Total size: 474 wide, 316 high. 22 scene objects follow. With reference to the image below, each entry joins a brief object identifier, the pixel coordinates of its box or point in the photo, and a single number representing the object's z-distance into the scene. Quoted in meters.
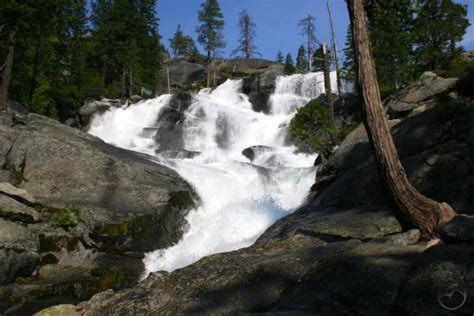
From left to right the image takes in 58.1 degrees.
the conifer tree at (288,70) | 53.63
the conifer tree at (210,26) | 59.12
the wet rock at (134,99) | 43.36
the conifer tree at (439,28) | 28.41
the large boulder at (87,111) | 39.00
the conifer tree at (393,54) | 28.07
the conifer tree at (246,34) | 72.00
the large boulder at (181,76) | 59.30
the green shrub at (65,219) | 14.00
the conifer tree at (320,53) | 30.99
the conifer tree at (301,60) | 81.06
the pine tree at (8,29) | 21.59
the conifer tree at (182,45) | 73.86
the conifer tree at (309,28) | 49.78
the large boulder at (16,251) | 11.55
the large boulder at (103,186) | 14.75
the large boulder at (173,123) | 32.50
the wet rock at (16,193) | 14.11
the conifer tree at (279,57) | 93.57
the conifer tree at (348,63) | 31.77
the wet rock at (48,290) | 10.45
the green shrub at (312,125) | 22.81
